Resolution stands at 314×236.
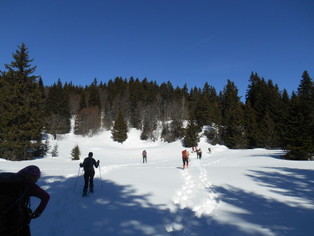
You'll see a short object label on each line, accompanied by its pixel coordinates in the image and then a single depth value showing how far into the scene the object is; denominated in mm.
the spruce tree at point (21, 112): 23750
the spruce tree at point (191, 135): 44562
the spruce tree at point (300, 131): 24203
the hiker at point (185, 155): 15719
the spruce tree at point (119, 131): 51344
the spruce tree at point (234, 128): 42709
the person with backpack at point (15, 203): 2203
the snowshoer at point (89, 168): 7774
